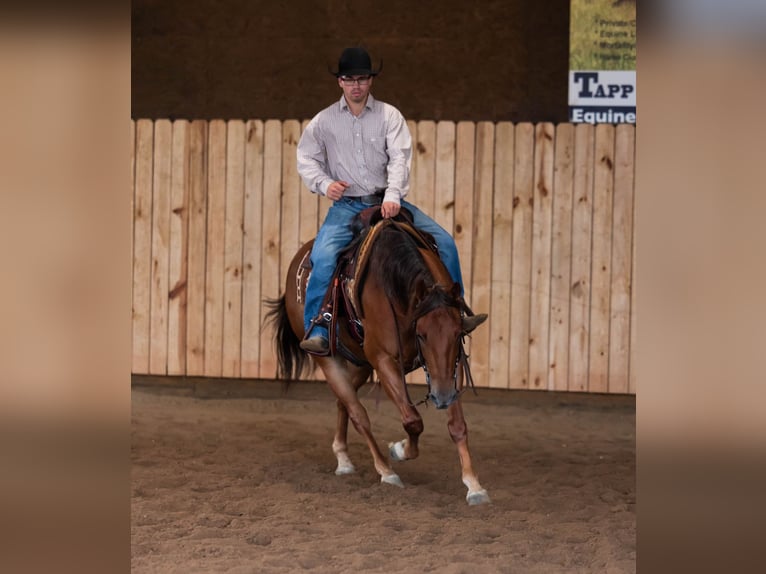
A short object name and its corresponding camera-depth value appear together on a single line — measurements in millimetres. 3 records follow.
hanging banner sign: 20266
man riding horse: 12328
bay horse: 10508
